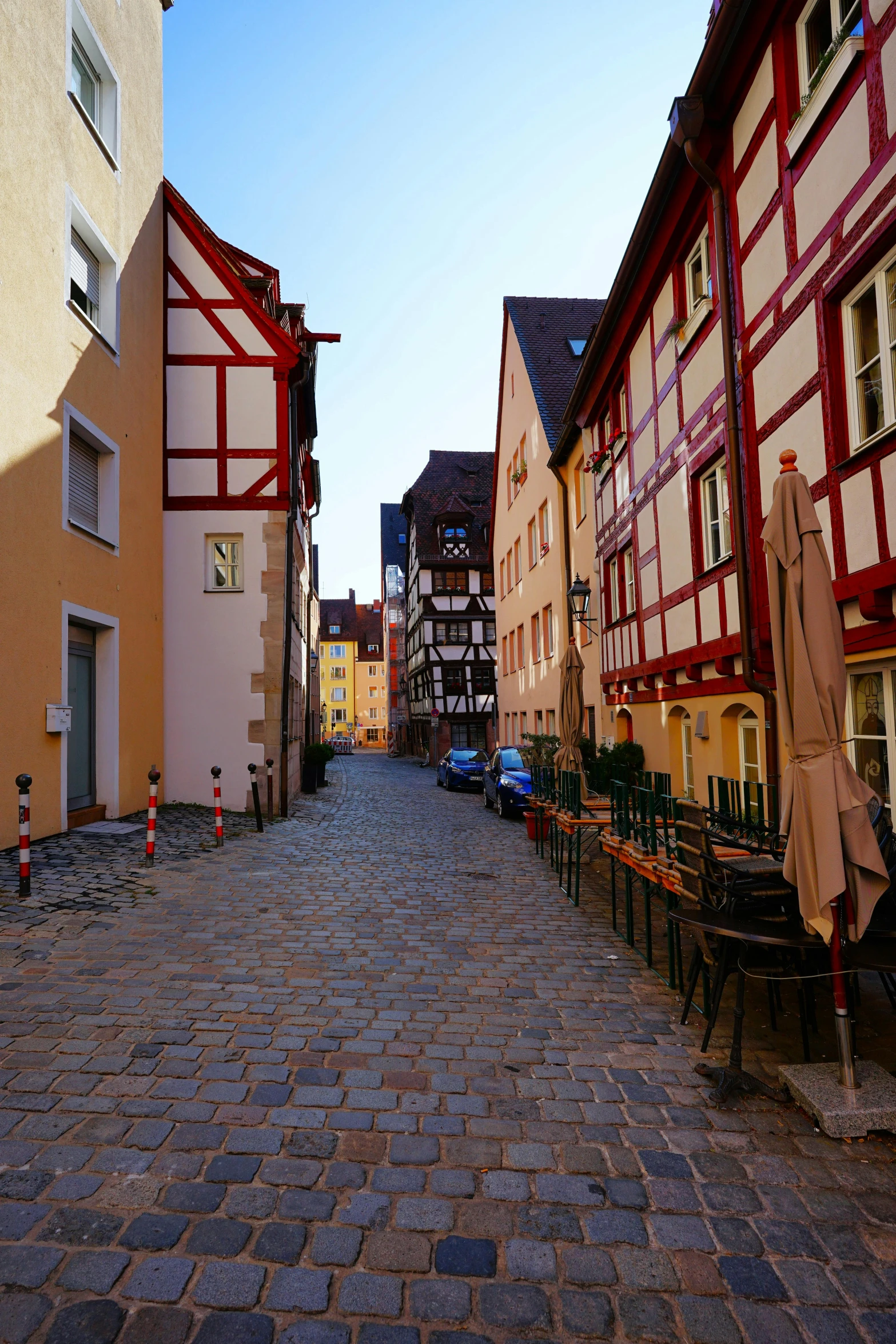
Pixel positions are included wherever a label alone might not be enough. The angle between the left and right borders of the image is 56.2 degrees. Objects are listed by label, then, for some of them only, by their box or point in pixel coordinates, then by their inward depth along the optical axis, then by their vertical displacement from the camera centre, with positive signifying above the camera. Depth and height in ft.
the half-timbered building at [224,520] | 46.57 +12.34
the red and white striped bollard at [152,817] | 27.96 -2.59
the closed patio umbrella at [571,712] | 36.96 +0.69
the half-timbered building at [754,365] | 19.21 +10.79
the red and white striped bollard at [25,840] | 22.27 -2.57
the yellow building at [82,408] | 29.25 +13.87
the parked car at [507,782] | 50.39 -3.32
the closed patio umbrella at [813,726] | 11.76 -0.09
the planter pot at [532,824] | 40.16 -4.62
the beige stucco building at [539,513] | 60.08 +17.77
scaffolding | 188.34 +17.90
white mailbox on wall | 31.35 +0.90
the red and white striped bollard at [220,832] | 33.96 -3.86
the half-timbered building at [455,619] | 123.85 +16.60
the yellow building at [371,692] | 272.31 +13.26
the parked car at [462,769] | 73.31 -3.45
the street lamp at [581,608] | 52.31 +7.68
